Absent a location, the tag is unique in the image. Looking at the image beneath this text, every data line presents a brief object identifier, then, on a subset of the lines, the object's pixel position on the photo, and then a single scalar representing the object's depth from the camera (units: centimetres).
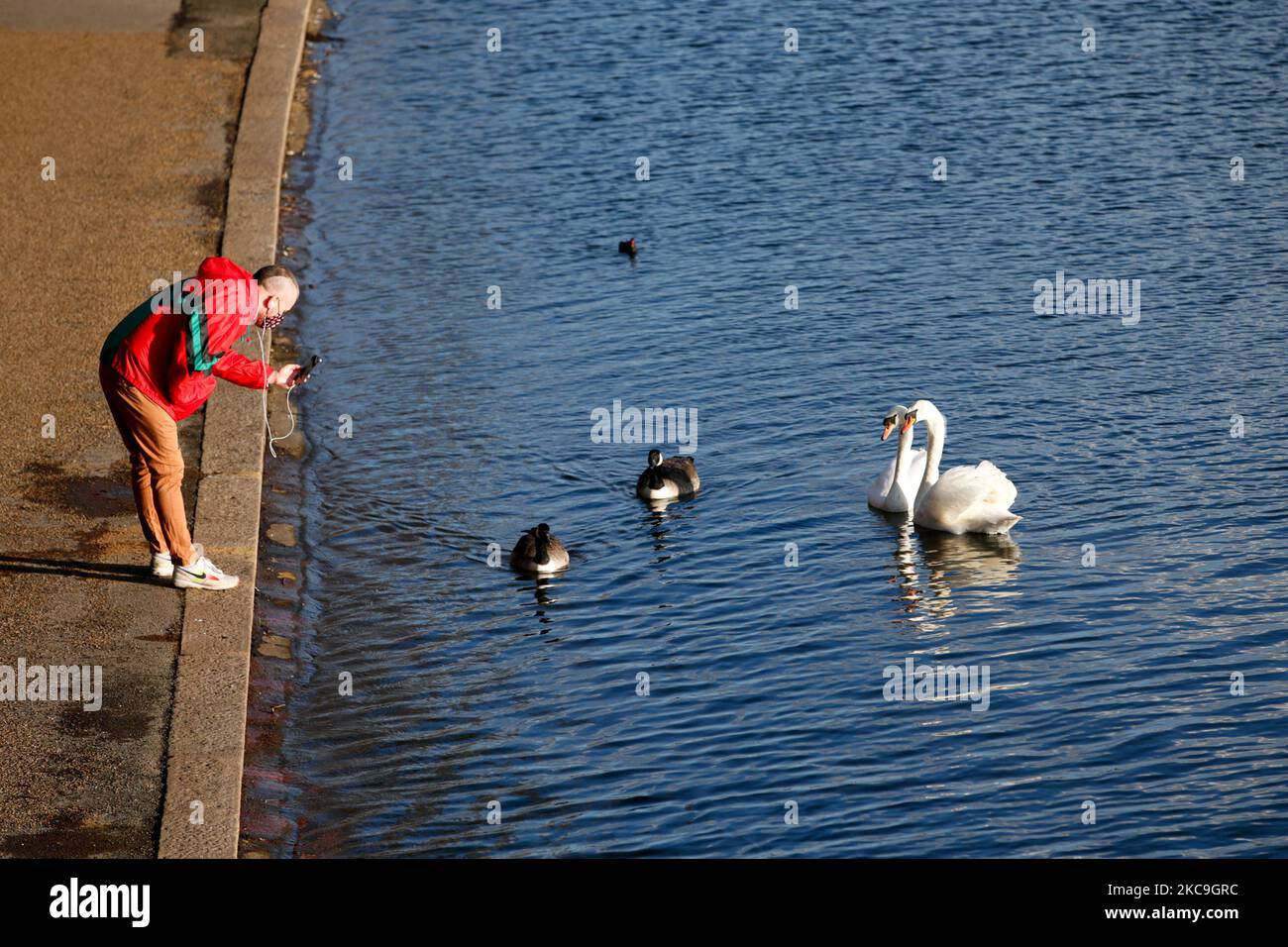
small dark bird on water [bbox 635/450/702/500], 1295
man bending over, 953
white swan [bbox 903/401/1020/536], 1245
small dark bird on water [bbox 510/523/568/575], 1189
